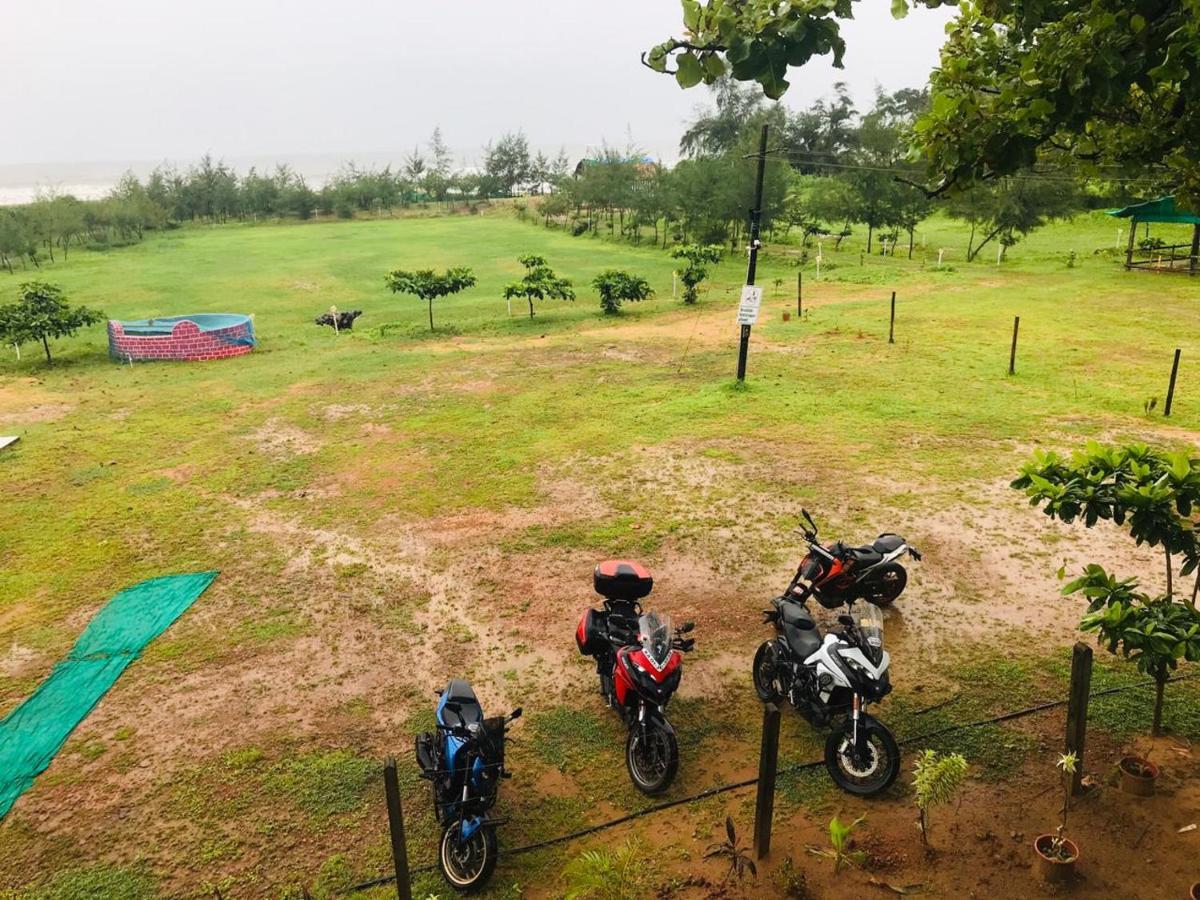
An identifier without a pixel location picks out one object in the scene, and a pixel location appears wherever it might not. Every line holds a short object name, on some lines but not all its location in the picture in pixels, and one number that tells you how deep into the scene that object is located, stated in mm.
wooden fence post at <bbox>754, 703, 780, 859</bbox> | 3881
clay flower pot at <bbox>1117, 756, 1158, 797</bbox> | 4334
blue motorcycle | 4066
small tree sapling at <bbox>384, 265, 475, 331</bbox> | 18891
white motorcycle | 4547
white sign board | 12070
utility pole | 11964
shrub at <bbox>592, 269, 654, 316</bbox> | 19922
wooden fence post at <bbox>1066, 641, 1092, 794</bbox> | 4023
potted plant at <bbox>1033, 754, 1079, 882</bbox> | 3789
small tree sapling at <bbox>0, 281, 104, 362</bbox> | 16125
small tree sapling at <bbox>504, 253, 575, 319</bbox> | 19531
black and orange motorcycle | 6281
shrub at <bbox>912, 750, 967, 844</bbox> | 3807
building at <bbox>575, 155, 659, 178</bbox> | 41750
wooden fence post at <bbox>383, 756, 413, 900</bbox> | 3389
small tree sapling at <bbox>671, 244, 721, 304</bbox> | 20922
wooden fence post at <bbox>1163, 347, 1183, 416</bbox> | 10203
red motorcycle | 4680
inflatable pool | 16875
